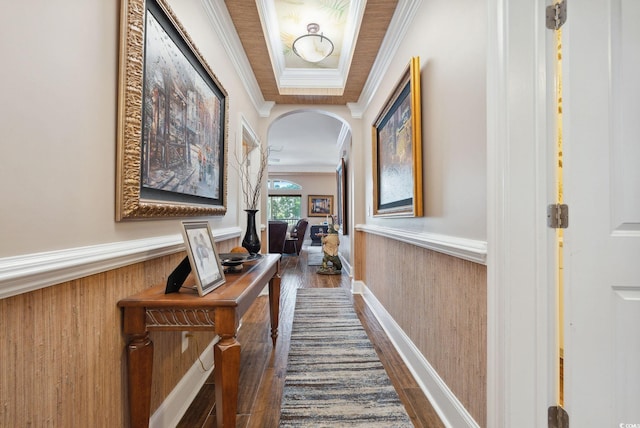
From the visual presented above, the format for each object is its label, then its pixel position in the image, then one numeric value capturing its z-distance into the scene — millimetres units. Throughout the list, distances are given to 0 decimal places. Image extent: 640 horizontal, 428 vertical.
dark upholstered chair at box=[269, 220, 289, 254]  7121
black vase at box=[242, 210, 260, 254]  2054
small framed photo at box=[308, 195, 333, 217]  10508
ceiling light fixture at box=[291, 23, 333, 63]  2363
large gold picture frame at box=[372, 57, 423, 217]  1732
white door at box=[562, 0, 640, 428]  966
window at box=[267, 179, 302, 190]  10562
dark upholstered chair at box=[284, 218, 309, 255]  7695
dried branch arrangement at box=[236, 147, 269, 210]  2736
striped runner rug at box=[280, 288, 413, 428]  1456
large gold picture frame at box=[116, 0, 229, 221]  1027
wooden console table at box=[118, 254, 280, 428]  1020
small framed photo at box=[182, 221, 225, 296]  1099
